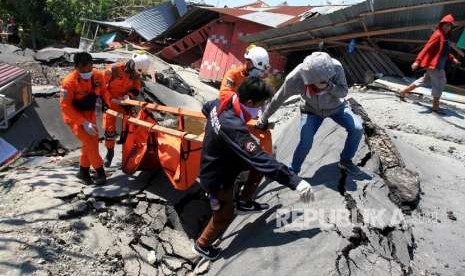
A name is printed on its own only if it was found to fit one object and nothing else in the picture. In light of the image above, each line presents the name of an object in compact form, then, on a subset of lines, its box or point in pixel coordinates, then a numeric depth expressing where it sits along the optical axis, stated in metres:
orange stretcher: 4.38
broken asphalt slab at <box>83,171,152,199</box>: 4.69
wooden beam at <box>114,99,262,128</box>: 3.97
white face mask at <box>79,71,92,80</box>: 4.87
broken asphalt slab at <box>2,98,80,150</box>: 7.29
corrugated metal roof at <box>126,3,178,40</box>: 17.73
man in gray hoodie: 3.74
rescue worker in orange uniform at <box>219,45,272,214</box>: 3.94
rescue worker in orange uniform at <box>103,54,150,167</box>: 5.54
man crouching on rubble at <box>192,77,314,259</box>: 3.12
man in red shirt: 6.29
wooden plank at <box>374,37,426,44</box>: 8.58
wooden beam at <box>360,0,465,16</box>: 7.55
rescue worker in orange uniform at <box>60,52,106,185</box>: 4.79
